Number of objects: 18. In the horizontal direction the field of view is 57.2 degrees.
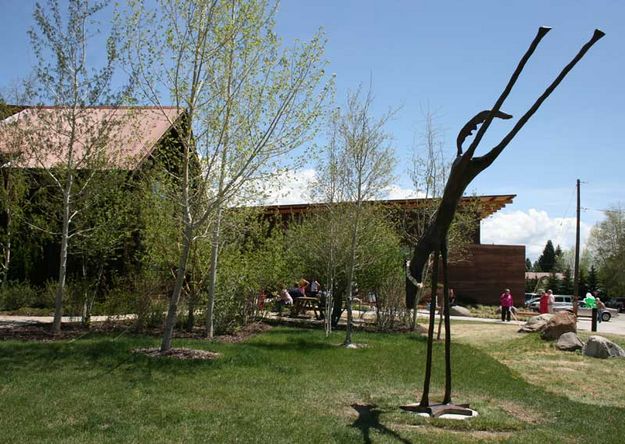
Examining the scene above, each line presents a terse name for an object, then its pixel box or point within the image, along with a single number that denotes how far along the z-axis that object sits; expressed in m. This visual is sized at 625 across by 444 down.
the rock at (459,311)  29.08
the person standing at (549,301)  27.39
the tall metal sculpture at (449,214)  6.77
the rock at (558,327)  15.40
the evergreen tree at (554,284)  65.78
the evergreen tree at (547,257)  107.31
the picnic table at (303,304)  19.25
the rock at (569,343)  14.08
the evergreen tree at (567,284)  64.38
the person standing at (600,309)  30.34
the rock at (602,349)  13.16
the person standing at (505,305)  24.94
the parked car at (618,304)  48.22
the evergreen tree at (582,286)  63.19
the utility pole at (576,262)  24.87
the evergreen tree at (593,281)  63.12
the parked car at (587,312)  31.58
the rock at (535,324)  17.12
